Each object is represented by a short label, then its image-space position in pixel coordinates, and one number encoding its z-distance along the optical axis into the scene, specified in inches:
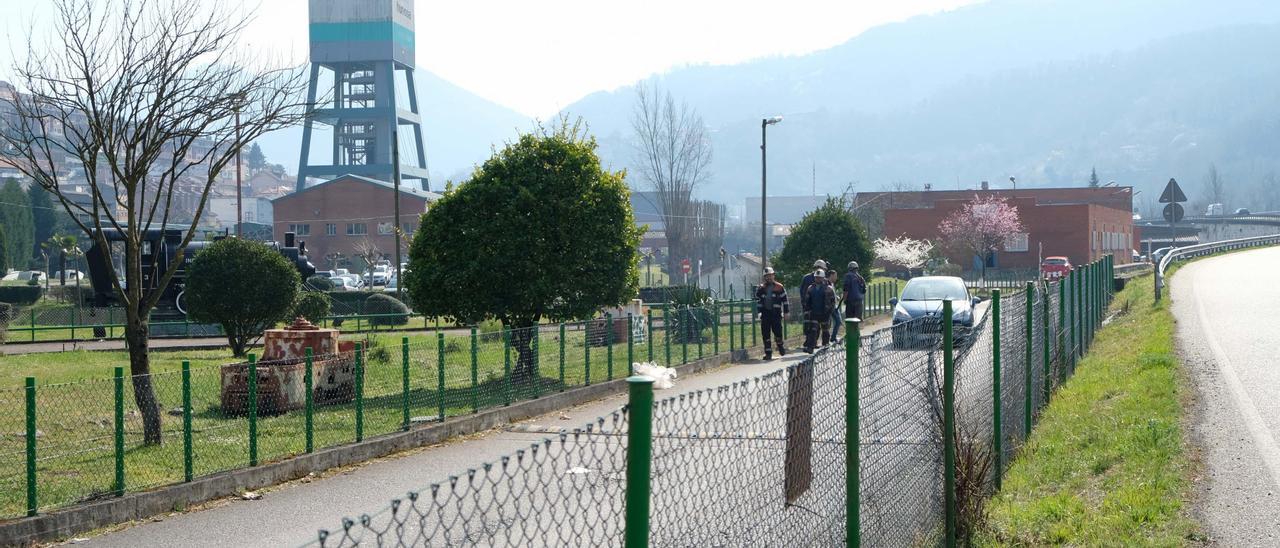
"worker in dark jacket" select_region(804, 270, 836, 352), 847.1
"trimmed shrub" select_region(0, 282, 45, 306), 2087.8
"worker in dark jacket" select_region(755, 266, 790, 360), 873.5
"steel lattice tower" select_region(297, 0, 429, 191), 4768.7
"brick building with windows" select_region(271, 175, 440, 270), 3973.9
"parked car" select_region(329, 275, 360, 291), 2924.0
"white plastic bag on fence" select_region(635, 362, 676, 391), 704.4
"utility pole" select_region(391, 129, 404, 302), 1758.1
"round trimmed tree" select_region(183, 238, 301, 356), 1043.3
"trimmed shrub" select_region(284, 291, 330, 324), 1260.1
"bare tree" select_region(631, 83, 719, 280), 3356.3
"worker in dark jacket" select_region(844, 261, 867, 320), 888.9
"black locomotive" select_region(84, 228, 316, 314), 1403.8
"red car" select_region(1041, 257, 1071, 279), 2437.7
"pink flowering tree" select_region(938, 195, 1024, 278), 2984.7
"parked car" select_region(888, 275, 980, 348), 930.5
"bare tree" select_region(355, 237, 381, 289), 3709.2
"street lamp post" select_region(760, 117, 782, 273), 1552.2
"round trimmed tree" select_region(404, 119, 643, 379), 781.3
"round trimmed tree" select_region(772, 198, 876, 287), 1435.8
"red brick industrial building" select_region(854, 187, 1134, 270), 3316.9
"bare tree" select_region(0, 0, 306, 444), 484.4
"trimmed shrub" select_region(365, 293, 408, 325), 1680.6
